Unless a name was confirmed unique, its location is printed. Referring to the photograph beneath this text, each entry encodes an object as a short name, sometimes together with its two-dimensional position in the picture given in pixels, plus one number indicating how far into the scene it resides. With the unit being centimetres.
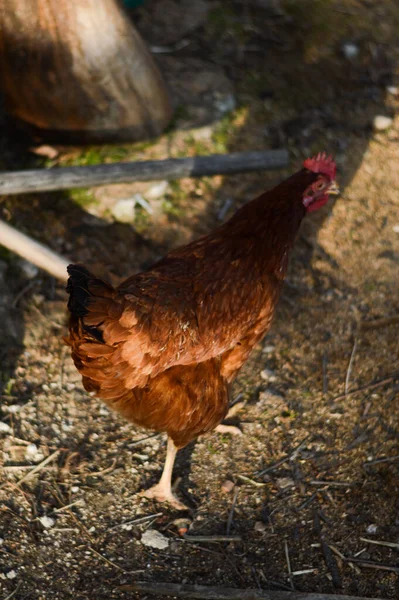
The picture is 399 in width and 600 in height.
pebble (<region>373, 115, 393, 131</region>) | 466
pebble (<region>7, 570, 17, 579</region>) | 248
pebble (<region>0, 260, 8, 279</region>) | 346
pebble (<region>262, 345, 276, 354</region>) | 353
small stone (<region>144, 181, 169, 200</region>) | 395
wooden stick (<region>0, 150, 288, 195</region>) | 337
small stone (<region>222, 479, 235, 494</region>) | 292
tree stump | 371
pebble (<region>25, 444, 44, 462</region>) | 292
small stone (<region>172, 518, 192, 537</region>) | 277
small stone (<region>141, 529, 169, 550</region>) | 270
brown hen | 234
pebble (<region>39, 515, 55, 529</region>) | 268
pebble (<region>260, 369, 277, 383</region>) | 339
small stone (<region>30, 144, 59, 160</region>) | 398
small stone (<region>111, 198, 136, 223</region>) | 386
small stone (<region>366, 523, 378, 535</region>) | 273
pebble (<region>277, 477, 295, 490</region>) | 294
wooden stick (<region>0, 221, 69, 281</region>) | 315
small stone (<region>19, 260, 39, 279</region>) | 354
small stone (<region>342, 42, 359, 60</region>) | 502
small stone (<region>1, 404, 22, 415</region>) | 305
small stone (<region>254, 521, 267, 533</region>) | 277
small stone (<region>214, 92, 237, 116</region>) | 450
